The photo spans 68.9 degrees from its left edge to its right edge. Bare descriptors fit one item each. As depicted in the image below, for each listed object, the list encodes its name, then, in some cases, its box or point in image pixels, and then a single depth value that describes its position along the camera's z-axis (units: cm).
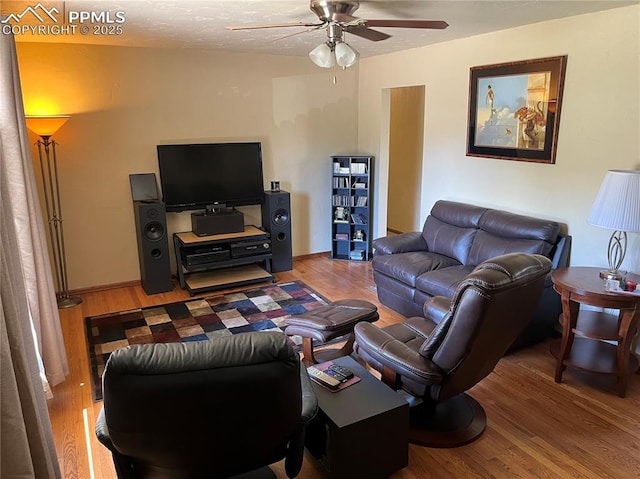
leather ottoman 291
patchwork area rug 375
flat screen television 484
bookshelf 573
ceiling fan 269
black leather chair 151
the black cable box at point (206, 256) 479
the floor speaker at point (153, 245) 460
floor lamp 436
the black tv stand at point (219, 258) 482
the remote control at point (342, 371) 244
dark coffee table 212
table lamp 283
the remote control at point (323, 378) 235
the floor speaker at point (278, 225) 525
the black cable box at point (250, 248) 500
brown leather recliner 211
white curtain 155
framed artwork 367
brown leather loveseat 358
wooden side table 282
